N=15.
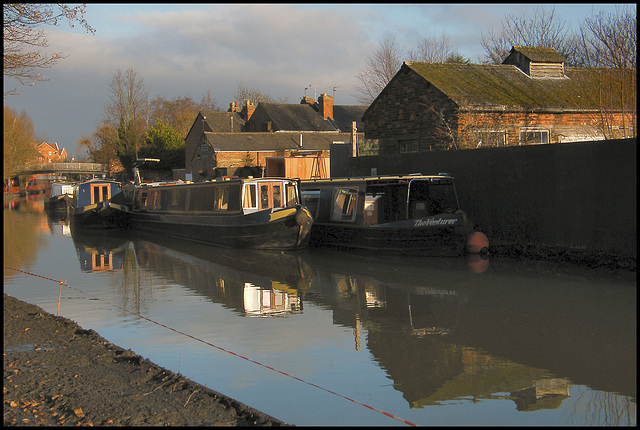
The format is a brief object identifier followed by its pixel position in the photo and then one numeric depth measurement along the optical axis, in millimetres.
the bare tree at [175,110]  84025
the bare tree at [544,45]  43625
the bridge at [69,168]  80169
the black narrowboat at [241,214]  19469
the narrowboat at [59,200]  44875
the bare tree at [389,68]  48938
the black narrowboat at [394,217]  16584
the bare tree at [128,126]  62500
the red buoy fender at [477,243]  16984
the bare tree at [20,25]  9859
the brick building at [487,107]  21344
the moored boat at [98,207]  30344
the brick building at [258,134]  48000
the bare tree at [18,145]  58250
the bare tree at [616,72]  17156
